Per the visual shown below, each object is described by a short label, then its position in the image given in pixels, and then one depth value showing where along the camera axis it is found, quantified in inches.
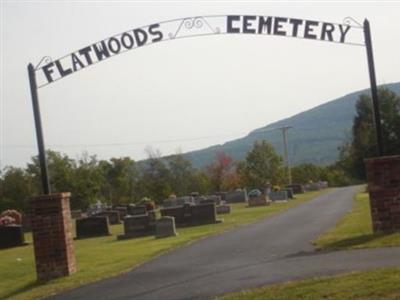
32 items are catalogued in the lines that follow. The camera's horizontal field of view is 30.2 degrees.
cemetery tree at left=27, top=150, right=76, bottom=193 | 2584.6
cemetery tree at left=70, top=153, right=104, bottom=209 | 2586.1
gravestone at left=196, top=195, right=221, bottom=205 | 1786.2
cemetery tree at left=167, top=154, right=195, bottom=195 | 2861.7
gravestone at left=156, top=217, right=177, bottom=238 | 959.6
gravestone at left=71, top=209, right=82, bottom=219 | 1975.9
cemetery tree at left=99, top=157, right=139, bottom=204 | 2795.3
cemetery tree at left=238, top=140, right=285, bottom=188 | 2935.5
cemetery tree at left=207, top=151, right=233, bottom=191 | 3022.6
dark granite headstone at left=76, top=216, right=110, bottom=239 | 1220.5
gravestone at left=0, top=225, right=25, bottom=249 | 1187.3
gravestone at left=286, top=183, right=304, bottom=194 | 2443.4
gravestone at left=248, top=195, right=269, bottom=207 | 1695.4
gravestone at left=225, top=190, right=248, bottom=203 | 2049.7
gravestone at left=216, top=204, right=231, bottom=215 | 1434.9
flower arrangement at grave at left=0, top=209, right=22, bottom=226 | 1479.0
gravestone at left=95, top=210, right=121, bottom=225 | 1569.9
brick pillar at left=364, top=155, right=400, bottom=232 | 606.9
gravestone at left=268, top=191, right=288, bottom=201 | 1875.0
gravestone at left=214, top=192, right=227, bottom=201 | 2106.8
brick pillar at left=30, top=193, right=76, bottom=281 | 590.9
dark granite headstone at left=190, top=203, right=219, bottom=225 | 1174.3
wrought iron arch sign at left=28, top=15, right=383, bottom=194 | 627.2
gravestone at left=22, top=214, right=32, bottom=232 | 1724.9
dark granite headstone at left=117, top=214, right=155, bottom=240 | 1083.9
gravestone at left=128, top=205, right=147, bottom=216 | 1509.6
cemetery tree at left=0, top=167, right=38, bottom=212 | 2583.7
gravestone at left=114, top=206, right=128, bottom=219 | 1620.7
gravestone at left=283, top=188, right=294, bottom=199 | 1974.3
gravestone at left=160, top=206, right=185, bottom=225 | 1181.3
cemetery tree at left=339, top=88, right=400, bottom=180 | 2022.6
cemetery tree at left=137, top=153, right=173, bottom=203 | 2721.5
